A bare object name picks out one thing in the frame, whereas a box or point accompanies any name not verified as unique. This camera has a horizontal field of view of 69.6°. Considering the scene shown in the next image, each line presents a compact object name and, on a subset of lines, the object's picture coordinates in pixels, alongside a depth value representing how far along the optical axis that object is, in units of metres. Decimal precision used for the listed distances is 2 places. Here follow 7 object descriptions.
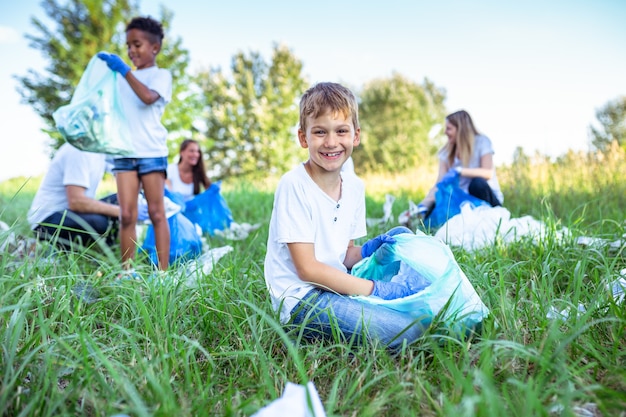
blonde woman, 3.54
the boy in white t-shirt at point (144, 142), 2.61
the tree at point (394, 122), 21.56
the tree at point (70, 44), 14.37
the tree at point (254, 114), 19.36
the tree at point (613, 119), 27.42
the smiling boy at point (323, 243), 1.47
